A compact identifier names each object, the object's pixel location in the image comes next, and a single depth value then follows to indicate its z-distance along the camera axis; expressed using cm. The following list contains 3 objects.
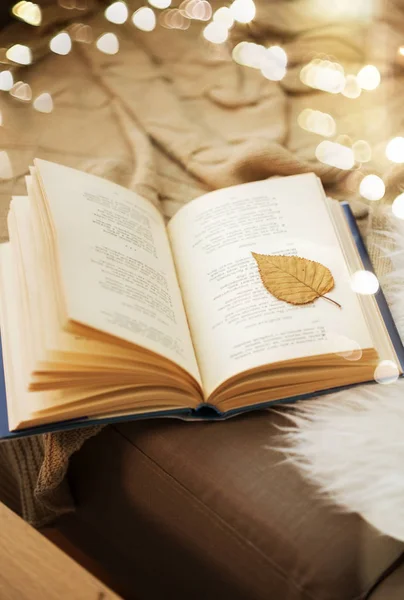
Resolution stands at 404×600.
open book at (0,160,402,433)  57
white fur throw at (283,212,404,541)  58
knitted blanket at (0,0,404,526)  85
